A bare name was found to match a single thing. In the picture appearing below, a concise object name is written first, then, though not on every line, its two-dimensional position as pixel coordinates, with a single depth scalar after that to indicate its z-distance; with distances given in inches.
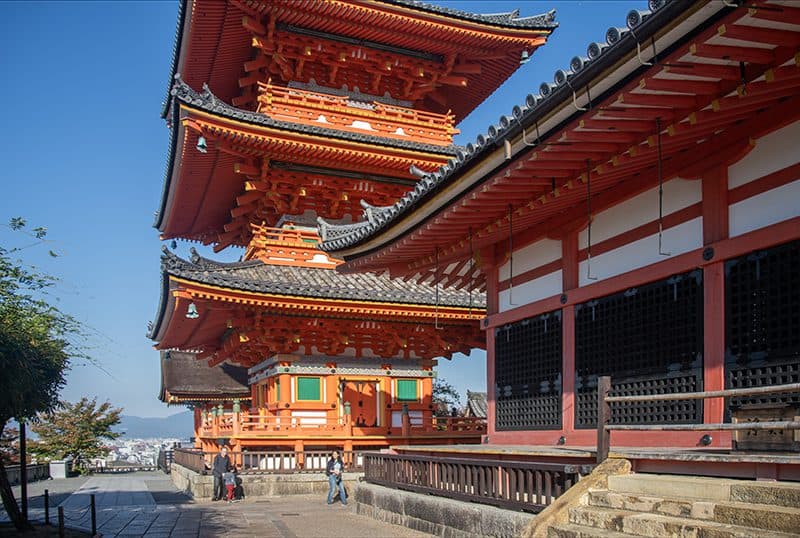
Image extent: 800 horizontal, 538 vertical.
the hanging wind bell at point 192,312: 796.0
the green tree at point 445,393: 1590.8
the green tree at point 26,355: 496.1
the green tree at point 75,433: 1626.5
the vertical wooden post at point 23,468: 553.9
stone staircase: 255.3
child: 772.6
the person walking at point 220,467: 780.6
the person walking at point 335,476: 737.6
